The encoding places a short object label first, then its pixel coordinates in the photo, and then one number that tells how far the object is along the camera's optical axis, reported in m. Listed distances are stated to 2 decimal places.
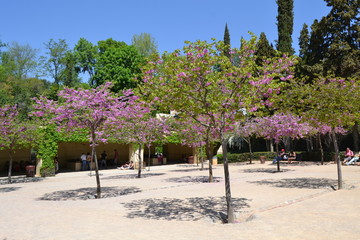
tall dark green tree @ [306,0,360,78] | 30.95
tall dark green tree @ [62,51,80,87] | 45.09
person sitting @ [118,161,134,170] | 29.58
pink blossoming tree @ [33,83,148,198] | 11.44
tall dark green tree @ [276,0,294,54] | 40.78
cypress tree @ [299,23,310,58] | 39.10
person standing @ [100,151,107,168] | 31.42
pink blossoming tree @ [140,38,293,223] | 7.98
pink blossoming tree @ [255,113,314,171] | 22.03
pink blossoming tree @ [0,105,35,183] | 17.16
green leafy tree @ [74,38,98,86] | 45.53
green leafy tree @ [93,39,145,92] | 39.16
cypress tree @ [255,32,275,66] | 40.38
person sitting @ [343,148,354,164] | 26.30
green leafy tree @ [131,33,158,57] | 50.81
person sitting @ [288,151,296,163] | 32.66
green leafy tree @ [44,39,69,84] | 47.16
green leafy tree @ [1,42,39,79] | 48.91
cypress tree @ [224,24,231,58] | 53.55
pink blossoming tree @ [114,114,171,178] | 18.98
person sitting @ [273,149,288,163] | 32.93
